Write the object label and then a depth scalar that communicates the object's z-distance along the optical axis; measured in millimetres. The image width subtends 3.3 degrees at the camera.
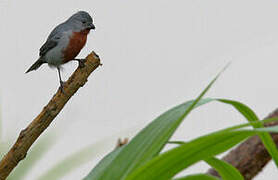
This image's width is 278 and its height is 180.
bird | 5295
